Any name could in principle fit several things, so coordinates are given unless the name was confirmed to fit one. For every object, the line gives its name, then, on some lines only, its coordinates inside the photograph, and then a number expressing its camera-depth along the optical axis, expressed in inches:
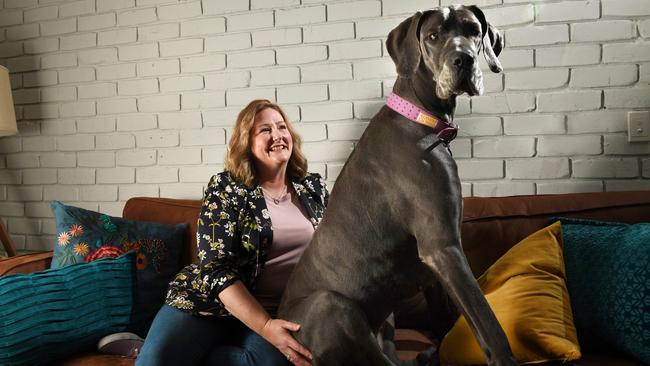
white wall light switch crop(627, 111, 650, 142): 81.9
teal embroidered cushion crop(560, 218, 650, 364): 56.2
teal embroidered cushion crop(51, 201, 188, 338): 80.3
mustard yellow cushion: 57.0
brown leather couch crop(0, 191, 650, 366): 71.1
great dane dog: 45.4
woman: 63.2
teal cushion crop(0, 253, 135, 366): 62.9
